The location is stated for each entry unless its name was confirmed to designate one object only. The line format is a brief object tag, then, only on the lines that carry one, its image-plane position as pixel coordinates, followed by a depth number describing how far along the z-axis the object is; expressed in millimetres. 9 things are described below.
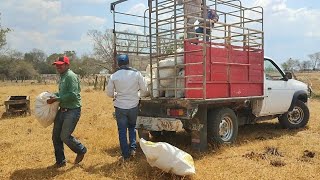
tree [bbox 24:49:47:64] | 72005
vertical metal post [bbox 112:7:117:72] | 6286
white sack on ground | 3996
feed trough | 10354
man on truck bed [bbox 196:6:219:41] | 5355
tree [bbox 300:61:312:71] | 59744
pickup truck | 5267
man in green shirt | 4688
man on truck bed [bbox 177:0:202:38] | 5822
